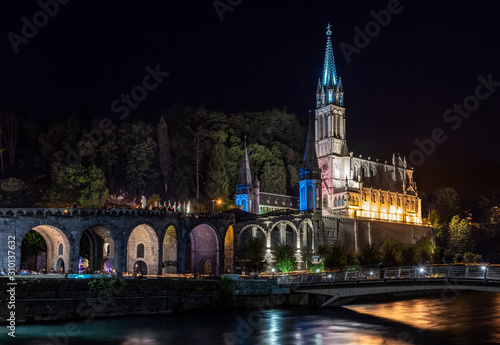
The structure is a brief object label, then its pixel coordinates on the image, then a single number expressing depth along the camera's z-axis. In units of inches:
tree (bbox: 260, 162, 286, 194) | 4084.6
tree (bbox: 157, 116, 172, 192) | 3454.7
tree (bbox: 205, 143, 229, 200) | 3631.9
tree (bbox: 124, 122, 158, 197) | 3235.7
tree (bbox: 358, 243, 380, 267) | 3272.6
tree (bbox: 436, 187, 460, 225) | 4968.0
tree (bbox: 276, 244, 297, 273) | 2832.2
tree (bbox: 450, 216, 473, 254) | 4395.2
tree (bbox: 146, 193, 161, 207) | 3154.5
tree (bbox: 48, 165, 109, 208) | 2881.4
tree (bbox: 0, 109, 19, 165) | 3636.8
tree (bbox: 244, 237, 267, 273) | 2721.5
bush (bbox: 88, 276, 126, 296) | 1547.6
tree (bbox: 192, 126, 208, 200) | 3636.8
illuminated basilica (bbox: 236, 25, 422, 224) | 4517.7
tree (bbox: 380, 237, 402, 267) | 3452.3
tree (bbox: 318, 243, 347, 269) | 3051.2
